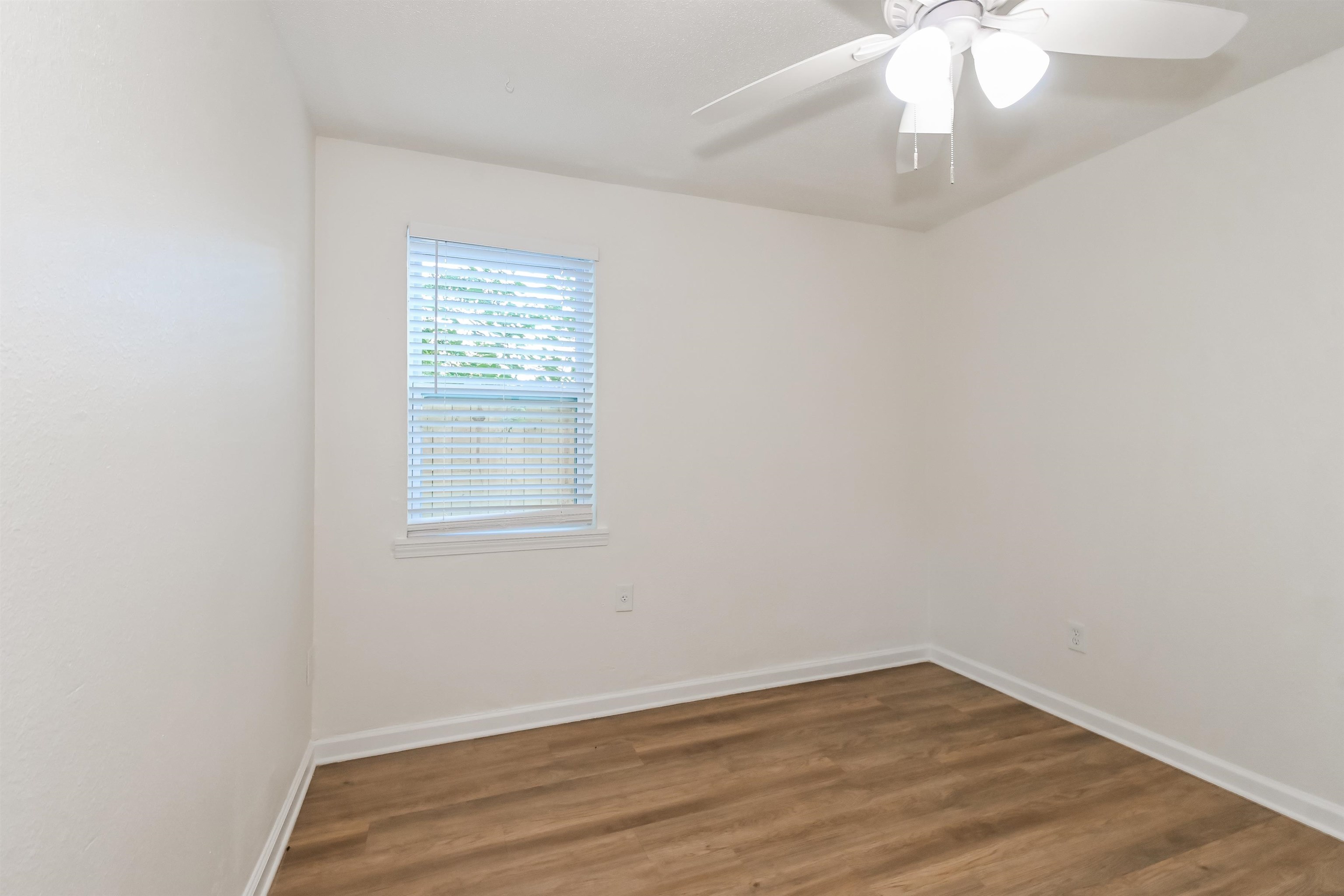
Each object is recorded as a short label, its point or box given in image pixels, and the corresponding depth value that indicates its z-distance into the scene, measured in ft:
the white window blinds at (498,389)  8.91
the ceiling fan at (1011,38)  4.31
